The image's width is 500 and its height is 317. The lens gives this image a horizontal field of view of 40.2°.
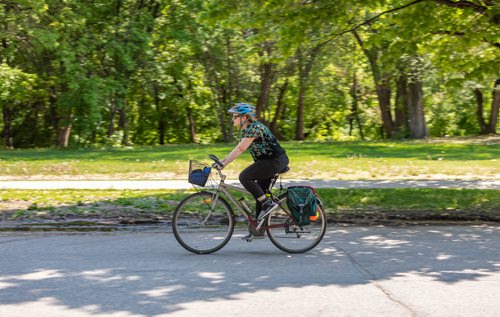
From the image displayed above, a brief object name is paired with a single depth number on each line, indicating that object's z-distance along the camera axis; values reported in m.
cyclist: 7.81
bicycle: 8.02
